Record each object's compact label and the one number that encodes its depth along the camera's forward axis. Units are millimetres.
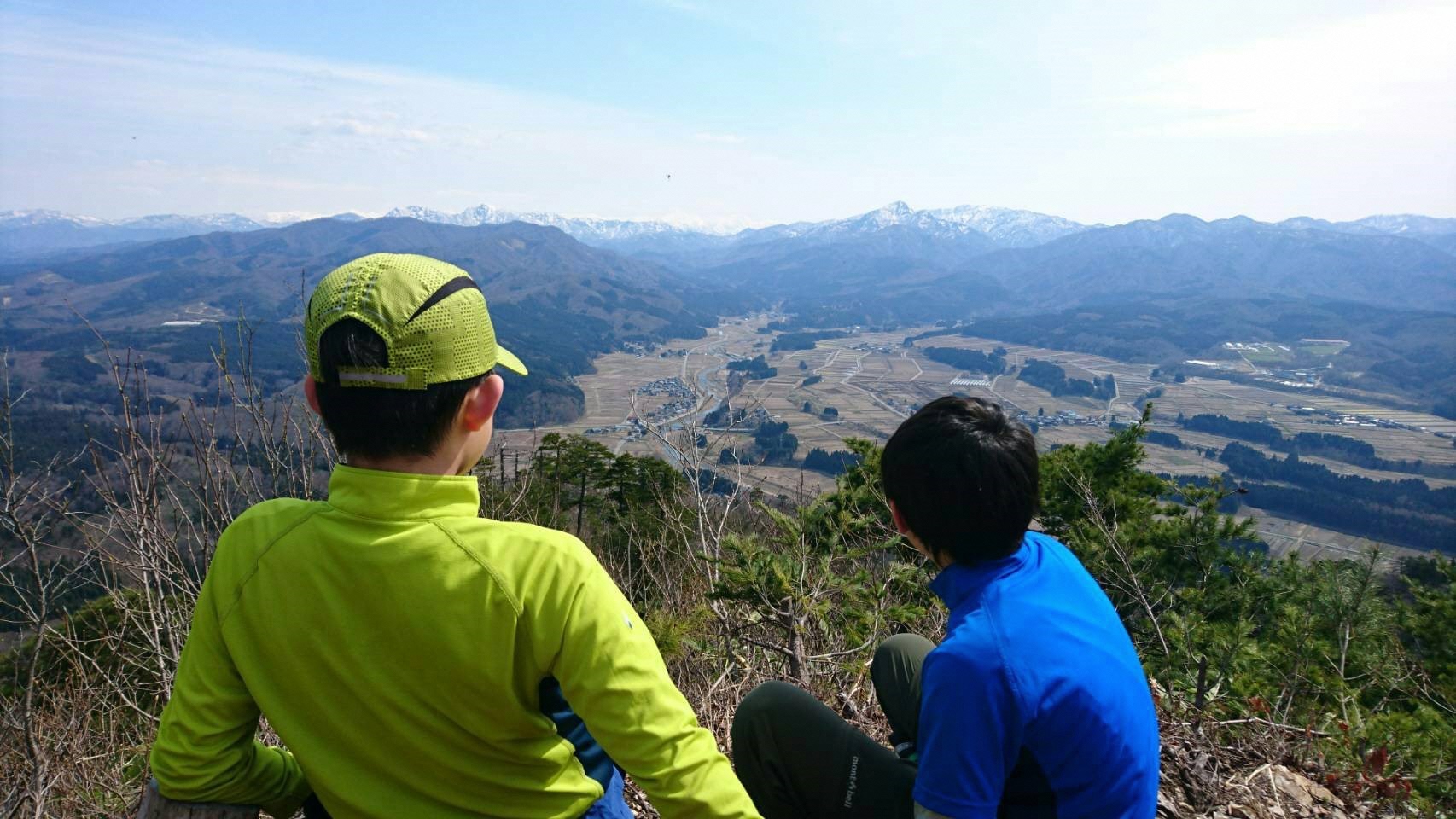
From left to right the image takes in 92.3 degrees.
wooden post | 1166
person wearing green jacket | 1042
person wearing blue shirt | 1229
